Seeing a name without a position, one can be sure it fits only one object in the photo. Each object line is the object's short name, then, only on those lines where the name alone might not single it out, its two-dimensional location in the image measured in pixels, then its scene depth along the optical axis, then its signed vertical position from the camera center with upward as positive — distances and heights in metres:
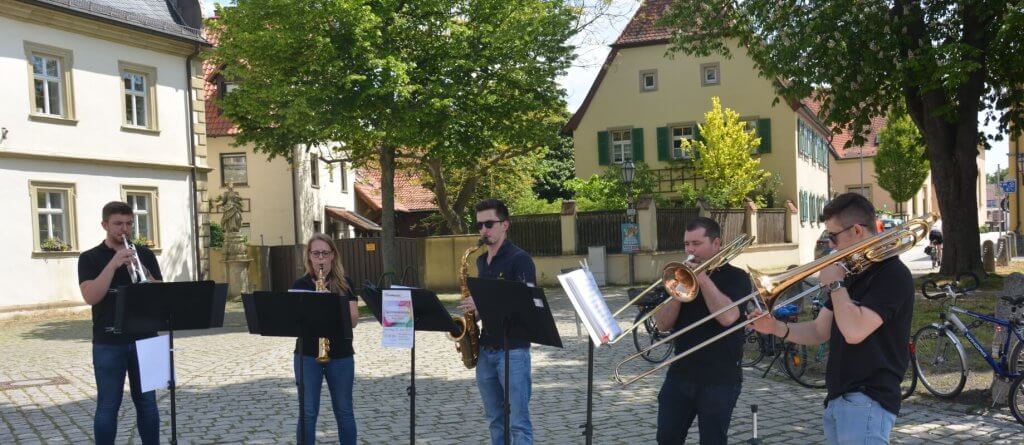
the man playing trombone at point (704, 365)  4.46 -0.87
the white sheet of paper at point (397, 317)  5.39 -0.67
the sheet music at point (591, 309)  4.01 -0.50
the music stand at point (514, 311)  4.58 -0.57
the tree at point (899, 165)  52.19 +1.66
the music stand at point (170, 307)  5.56 -0.59
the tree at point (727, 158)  29.61 +1.40
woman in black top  5.64 -1.07
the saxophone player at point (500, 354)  5.25 -0.91
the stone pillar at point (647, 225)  25.14 -0.69
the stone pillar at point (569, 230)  25.58 -0.76
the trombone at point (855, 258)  3.49 -0.27
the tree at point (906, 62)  15.92 +2.50
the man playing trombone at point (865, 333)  3.53 -0.59
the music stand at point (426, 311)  5.39 -0.64
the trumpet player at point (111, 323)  5.66 -0.67
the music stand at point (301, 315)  5.28 -0.62
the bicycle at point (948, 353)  7.79 -1.57
